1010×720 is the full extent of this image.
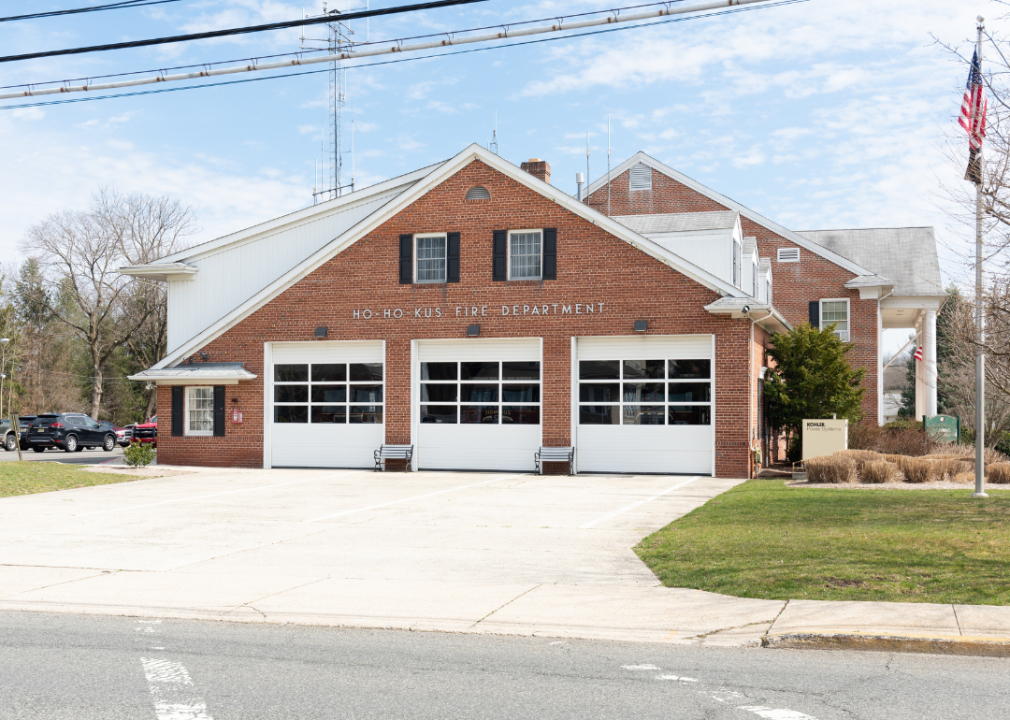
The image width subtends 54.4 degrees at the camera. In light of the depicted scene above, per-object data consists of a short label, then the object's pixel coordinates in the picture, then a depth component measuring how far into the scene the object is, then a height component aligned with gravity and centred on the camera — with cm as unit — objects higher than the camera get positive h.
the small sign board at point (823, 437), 2316 -95
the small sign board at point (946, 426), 2881 -88
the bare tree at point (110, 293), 6272 +675
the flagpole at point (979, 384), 1441 +20
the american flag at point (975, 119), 1271 +375
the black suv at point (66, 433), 3988 -159
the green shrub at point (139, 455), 2516 -154
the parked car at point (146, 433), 4203 -162
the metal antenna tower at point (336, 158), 3628 +899
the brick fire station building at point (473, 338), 2377 +148
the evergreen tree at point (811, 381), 2541 +42
